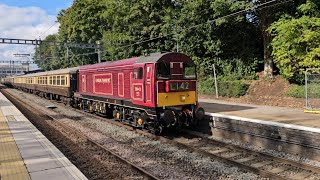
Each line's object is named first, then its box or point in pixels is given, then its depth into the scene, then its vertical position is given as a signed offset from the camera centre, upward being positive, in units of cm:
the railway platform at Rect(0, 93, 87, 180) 597 -204
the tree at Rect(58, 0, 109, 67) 4023 +948
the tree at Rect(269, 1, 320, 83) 1440 +218
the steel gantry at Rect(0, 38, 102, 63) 3652 +573
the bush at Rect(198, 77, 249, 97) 1823 -45
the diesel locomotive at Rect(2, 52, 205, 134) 1011 -36
